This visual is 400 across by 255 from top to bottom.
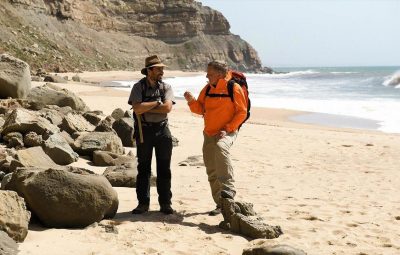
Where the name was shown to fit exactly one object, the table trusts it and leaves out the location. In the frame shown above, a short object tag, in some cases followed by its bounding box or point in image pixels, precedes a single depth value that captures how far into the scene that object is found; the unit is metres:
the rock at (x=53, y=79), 33.41
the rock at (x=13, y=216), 4.91
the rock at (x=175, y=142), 12.13
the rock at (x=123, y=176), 7.80
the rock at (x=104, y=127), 10.55
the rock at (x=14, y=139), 8.84
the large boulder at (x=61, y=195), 5.46
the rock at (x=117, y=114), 13.11
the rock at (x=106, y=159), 9.02
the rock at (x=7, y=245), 4.47
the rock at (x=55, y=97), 13.27
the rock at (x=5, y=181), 5.88
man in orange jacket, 6.28
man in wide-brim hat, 6.12
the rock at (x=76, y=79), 42.74
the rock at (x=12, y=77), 12.59
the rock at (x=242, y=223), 5.79
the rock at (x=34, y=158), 7.18
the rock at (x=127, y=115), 12.70
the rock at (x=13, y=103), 11.70
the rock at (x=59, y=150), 8.37
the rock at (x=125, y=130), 11.32
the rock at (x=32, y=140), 8.74
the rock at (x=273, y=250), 4.87
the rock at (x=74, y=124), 10.34
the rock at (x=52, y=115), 10.49
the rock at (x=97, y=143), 9.42
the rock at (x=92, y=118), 12.05
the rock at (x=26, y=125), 9.18
